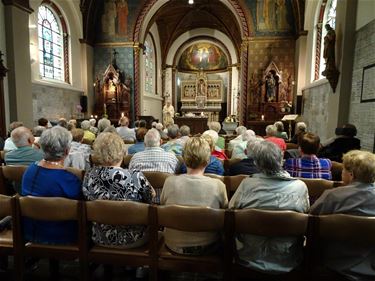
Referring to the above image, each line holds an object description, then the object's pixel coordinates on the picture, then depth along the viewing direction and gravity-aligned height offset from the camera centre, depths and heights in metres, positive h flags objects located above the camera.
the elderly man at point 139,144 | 3.78 -0.38
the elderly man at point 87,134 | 4.83 -0.34
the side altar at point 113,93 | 11.62 +0.92
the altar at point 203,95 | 19.28 +1.51
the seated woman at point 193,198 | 1.78 -0.51
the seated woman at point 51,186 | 1.88 -0.47
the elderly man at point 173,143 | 3.80 -0.37
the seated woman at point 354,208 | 1.56 -0.50
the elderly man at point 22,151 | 3.01 -0.40
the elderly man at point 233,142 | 4.51 -0.40
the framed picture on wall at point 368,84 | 4.81 +0.63
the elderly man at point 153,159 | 2.88 -0.43
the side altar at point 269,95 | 10.80 +0.90
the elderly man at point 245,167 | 2.71 -0.47
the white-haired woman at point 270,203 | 1.65 -0.51
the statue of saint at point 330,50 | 6.12 +1.50
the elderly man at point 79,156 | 3.38 -0.50
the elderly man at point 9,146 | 3.95 -0.45
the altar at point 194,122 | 11.29 -0.22
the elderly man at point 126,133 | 6.15 -0.38
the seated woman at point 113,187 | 1.81 -0.46
